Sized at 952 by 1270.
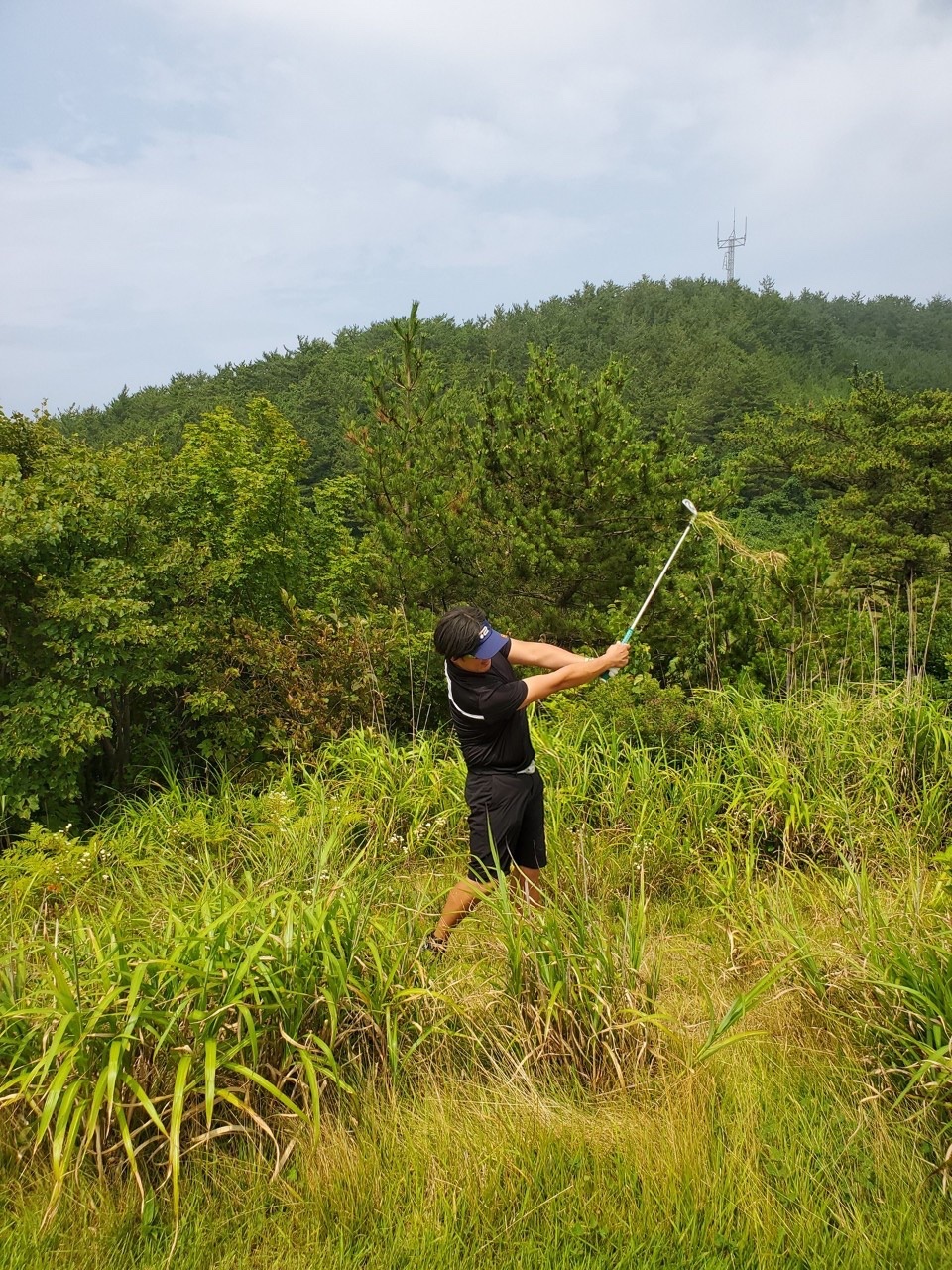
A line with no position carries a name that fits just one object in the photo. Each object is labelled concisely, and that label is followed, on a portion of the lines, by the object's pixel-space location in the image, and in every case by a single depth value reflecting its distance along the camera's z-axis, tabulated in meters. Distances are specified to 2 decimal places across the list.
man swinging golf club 3.25
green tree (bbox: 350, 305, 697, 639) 10.63
